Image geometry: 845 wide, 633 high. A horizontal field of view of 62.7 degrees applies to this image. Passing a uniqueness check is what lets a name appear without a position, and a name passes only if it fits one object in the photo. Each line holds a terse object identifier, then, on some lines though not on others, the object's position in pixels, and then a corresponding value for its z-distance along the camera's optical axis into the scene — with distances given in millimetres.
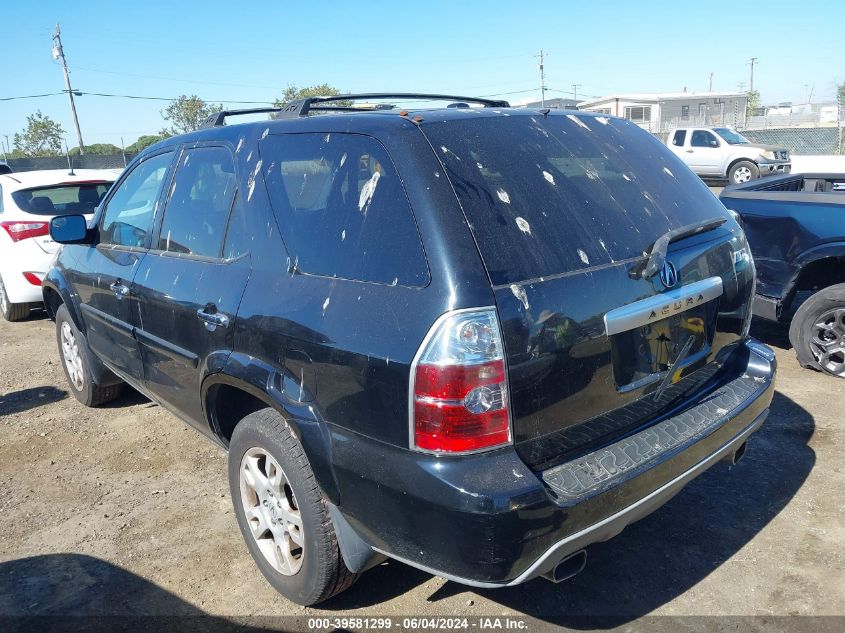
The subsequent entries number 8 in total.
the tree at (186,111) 49062
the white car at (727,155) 19719
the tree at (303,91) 45538
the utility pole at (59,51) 38219
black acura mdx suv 2053
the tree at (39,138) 52844
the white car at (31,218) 7086
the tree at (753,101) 65312
